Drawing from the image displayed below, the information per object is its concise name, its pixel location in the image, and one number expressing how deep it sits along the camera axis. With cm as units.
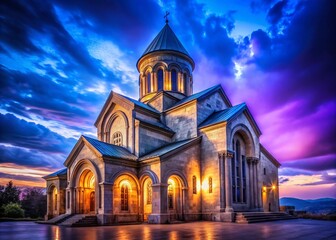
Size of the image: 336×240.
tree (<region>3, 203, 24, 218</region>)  2950
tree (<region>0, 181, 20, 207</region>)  4633
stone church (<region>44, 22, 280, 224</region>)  1958
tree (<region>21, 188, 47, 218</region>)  4191
